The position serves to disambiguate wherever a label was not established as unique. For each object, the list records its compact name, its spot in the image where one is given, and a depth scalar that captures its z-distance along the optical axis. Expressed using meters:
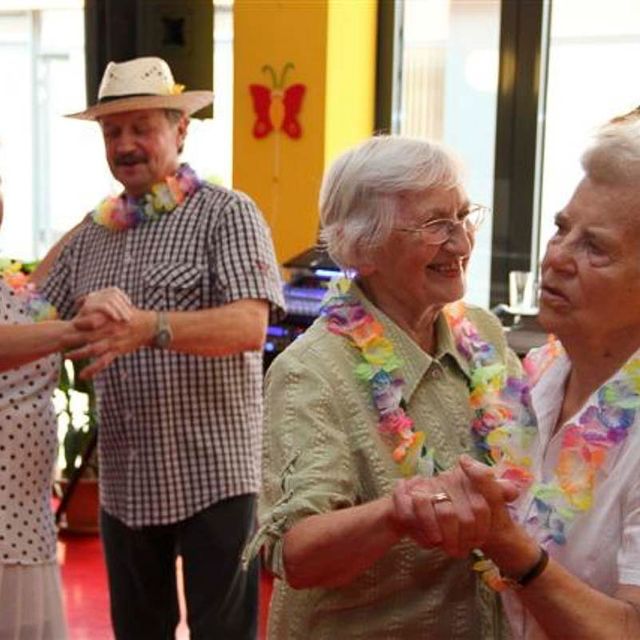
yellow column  5.41
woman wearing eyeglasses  1.76
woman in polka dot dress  2.78
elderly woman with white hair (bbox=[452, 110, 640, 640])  1.56
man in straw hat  3.06
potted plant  5.56
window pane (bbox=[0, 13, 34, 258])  8.06
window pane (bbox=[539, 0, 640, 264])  5.45
